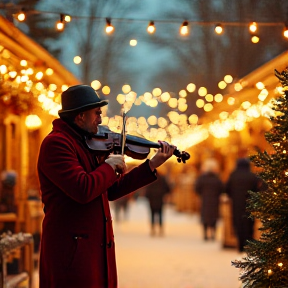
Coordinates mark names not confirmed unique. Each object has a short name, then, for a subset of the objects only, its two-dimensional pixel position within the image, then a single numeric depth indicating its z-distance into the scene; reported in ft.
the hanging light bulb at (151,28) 35.07
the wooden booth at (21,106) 37.01
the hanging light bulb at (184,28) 35.03
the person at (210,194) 74.03
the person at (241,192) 58.03
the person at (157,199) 80.43
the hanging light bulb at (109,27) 35.19
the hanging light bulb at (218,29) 35.13
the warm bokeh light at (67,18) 34.25
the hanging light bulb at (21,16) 33.97
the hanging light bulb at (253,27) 34.51
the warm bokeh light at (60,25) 34.00
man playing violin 20.03
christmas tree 21.57
